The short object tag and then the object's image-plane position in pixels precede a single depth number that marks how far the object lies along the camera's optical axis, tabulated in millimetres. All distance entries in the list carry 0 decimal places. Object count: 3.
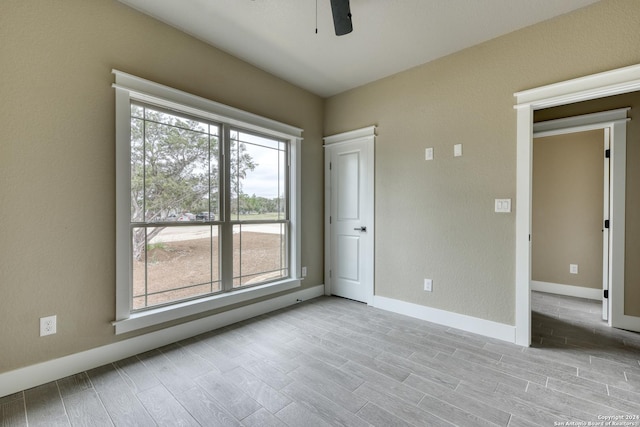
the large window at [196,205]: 2287
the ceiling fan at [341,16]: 1813
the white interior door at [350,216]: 3561
